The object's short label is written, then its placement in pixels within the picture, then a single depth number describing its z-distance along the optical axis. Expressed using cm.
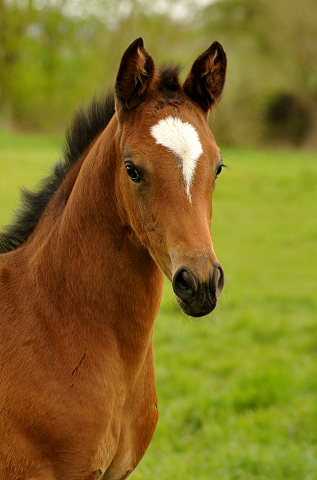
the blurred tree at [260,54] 4869
